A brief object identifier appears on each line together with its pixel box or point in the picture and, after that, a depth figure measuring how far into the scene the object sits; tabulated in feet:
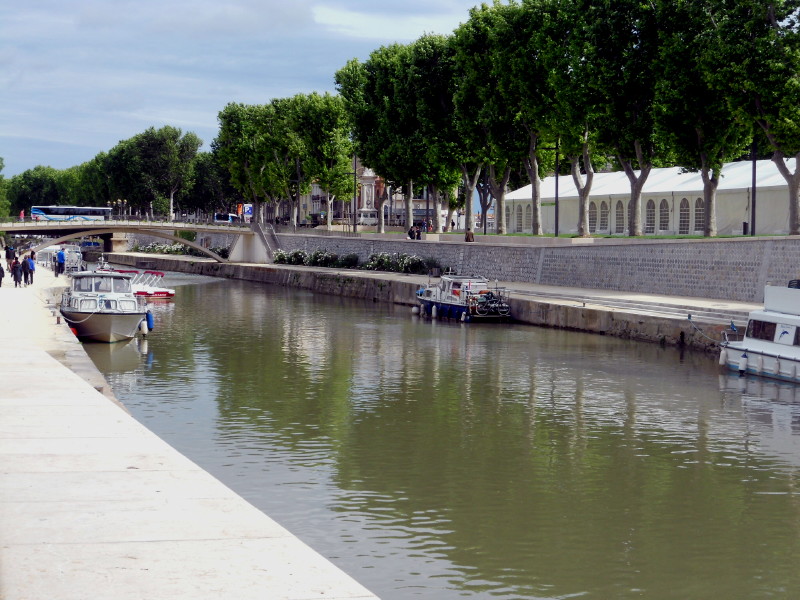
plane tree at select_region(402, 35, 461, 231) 266.16
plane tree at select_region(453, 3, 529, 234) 236.43
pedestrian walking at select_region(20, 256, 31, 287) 200.64
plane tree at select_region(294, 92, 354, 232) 343.26
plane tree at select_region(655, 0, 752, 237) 176.04
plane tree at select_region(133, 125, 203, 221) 517.14
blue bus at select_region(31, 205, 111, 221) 490.24
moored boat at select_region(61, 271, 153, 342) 138.41
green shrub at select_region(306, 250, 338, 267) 301.43
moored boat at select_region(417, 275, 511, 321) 174.70
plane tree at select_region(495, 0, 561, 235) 218.59
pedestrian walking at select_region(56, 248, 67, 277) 248.11
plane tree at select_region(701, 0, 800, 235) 159.74
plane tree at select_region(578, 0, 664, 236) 190.39
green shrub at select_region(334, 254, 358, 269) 289.94
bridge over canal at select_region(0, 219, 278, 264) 341.00
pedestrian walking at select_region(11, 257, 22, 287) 193.47
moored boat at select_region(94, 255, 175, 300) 223.08
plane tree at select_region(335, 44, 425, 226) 278.67
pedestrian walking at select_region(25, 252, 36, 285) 206.98
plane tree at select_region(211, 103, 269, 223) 399.44
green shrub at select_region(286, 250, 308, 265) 323.78
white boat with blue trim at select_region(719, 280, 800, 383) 110.22
